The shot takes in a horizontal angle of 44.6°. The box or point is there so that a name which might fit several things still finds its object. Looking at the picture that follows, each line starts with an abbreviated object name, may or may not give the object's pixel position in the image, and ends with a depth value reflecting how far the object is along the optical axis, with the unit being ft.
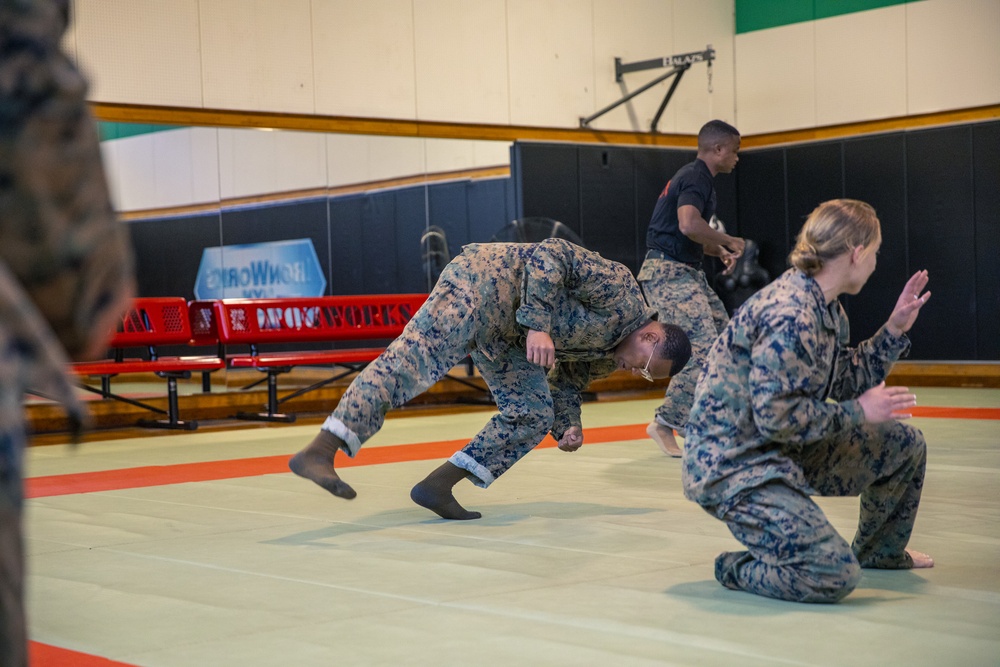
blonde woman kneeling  9.14
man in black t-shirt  19.77
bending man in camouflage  13.16
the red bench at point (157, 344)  25.85
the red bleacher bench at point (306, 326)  27.73
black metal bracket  36.40
